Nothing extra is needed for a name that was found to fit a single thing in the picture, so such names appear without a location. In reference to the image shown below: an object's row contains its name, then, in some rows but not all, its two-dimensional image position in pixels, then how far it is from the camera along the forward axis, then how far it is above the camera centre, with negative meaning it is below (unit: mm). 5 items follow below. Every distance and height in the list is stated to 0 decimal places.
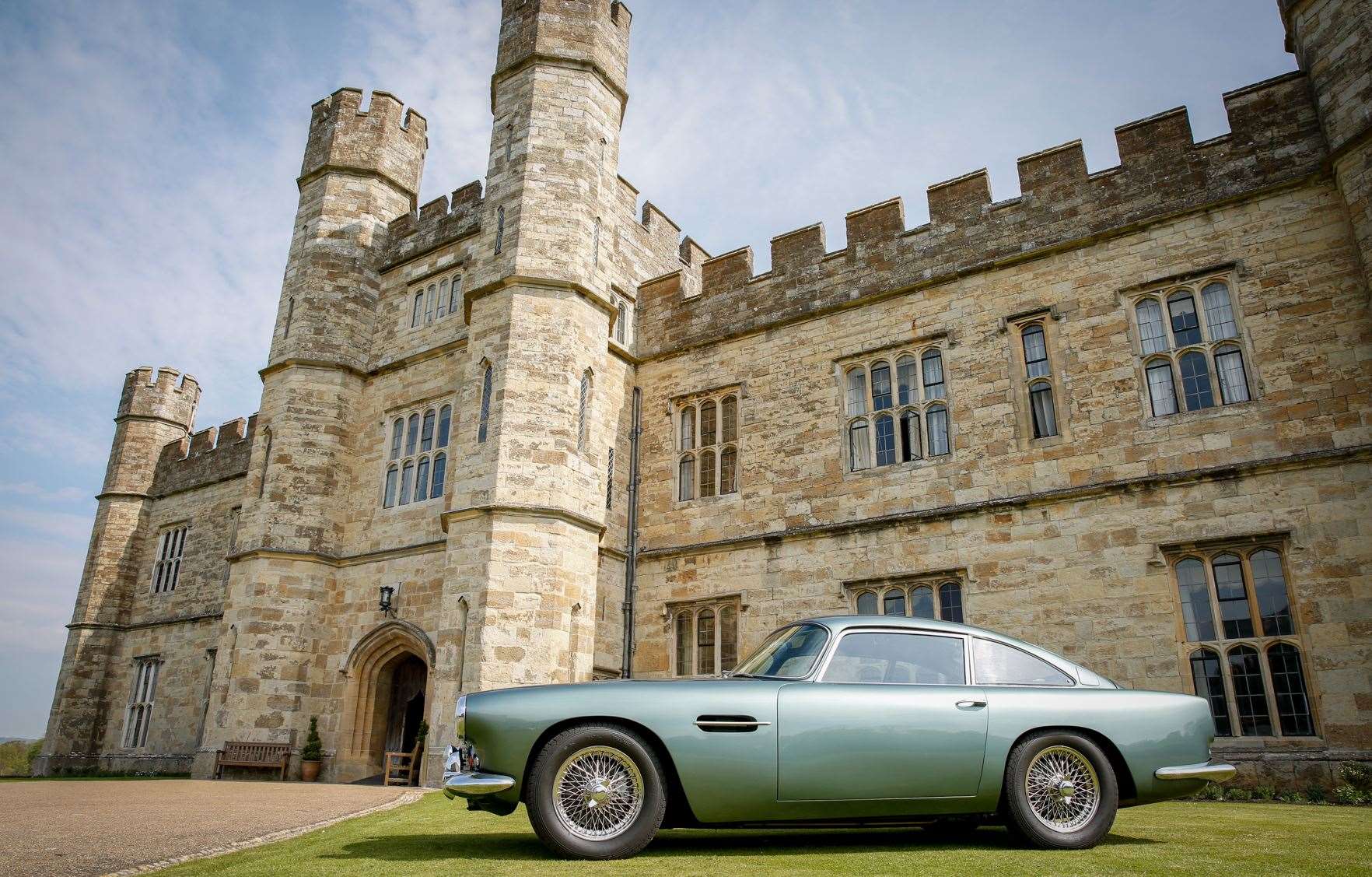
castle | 9727 +4000
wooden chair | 12616 -625
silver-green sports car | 4238 -90
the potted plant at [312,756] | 13461 -479
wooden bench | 13398 -465
